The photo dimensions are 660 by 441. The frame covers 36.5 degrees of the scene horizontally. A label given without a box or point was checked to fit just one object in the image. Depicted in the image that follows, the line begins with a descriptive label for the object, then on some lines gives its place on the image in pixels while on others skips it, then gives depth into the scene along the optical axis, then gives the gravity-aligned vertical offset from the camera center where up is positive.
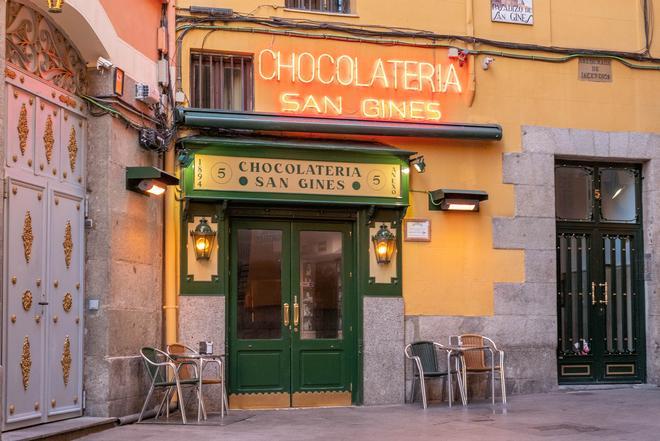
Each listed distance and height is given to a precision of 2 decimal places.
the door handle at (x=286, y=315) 11.98 -0.31
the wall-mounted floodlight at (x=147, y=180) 10.43 +1.16
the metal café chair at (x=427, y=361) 11.87 -0.87
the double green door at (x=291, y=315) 11.81 -0.30
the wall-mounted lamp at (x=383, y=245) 12.09 +0.53
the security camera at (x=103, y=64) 10.06 +2.28
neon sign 12.02 +2.52
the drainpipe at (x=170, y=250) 11.34 +0.45
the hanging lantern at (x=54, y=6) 8.67 +2.47
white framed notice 12.31 +0.72
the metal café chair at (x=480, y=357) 11.84 -0.83
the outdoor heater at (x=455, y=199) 12.17 +1.09
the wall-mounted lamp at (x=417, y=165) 12.11 +1.51
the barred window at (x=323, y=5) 12.35 +3.52
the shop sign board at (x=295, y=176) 11.49 +1.33
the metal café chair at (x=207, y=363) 10.67 -0.86
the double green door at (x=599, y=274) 13.21 +0.18
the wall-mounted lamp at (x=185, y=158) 11.34 +1.50
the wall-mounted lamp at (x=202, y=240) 11.52 +0.57
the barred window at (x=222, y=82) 11.89 +2.48
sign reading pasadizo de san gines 12.96 +3.59
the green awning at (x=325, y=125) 11.38 +1.93
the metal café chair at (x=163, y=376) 10.25 -0.91
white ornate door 8.79 +0.62
